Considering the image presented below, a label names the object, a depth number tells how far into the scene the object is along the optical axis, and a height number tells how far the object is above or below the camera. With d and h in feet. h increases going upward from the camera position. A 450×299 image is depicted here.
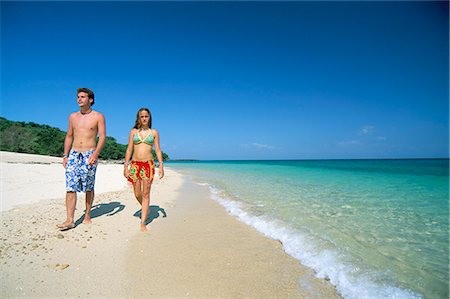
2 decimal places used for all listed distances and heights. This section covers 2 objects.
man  13.99 +0.42
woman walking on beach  15.24 +0.09
